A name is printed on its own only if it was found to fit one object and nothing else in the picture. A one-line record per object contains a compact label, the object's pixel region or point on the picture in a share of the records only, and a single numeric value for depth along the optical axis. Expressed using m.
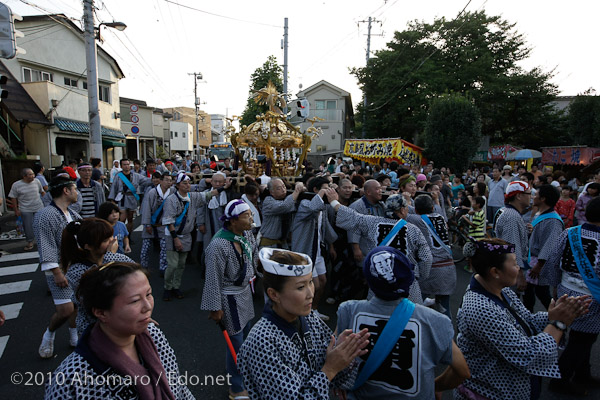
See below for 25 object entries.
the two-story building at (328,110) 33.56
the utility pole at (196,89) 39.72
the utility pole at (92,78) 10.35
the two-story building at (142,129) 32.44
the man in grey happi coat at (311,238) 4.76
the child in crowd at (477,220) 6.85
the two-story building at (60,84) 16.61
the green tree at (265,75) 32.91
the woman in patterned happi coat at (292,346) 1.62
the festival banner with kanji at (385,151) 18.08
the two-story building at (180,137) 44.22
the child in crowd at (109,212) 4.31
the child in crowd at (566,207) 7.37
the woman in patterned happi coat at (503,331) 2.01
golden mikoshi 8.28
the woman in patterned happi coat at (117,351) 1.46
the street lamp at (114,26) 10.76
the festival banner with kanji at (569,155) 18.59
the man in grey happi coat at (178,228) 5.61
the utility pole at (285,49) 18.50
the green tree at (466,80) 23.86
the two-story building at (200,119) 55.03
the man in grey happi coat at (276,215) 5.10
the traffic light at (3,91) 6.85
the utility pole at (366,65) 28.37
